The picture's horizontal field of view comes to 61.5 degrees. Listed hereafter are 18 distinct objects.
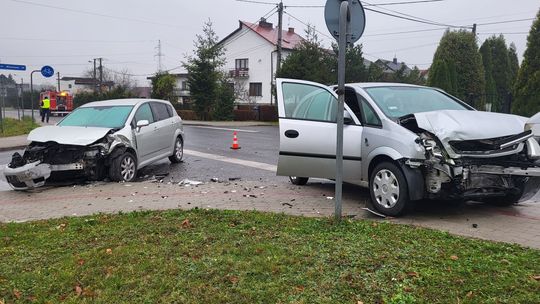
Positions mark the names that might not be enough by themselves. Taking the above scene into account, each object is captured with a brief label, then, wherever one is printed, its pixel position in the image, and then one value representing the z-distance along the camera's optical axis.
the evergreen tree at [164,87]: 41.00
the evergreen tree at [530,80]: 17.92
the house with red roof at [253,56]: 50.09
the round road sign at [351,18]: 5.21
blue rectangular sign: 20.49
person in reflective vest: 32.69
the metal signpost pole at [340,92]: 5.02
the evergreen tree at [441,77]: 23.70
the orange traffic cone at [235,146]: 14.71
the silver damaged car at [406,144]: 5.31
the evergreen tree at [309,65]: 29.31
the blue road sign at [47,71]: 27.27
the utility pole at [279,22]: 32.03
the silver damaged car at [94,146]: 8.27
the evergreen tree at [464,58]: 26.55
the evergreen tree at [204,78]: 34.47
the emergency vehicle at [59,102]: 50.56
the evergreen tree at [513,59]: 35.22
